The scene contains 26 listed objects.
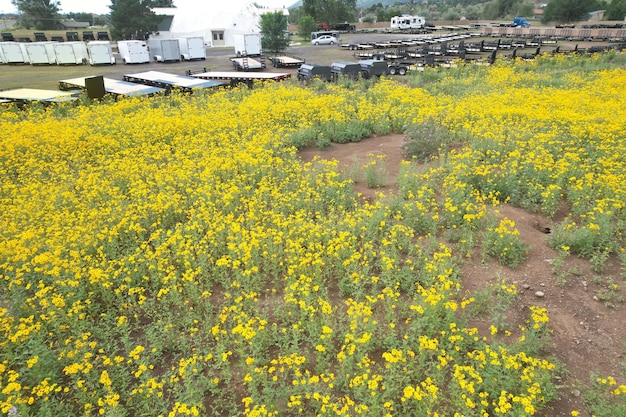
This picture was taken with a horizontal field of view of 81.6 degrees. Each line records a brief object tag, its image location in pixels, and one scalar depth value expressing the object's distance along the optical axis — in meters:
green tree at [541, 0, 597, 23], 58.62
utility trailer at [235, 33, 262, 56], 39.12
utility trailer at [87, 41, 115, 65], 35.38
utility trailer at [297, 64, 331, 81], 23.45
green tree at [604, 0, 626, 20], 62.01
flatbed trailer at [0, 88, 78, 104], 17.20
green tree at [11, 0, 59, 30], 77.06
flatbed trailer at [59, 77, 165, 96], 19.00
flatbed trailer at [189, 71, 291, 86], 22.75
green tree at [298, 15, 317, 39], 59.57
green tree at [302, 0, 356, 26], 70.19
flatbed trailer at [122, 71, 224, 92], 20.55
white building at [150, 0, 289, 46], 51.91
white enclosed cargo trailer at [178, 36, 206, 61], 38.28
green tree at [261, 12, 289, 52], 40.25
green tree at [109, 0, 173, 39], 47.81
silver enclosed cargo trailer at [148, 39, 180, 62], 37.78
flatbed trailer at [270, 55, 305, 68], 33.16
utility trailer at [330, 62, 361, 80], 23.89
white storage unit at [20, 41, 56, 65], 36.31
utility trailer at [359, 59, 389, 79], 24.33
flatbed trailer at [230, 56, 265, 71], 31.58
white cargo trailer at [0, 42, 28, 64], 36.44
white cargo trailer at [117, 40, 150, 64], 36.69
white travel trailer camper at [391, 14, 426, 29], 71.56
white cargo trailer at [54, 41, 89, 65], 36.38
